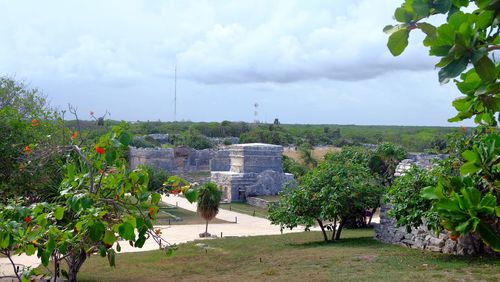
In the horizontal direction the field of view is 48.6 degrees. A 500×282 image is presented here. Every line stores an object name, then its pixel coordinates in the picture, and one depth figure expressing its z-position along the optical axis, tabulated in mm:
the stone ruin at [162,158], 41500
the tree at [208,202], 21109
